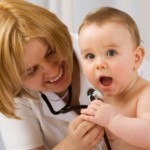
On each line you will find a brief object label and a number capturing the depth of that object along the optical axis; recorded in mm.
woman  1001
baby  897
